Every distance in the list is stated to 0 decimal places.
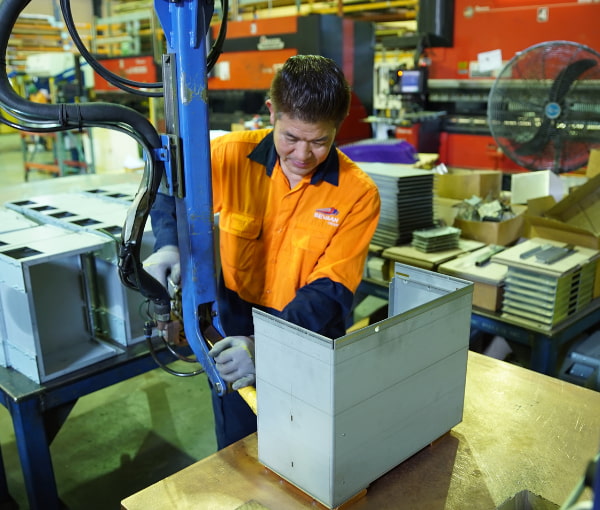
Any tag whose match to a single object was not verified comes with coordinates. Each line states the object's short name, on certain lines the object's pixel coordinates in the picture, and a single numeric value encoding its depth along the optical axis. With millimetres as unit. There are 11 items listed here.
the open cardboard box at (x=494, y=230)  2557
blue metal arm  1086
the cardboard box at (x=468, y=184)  2939
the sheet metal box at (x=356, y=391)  834
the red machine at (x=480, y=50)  3088
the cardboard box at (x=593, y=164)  2842
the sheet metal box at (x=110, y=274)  1720
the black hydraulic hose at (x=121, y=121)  1044
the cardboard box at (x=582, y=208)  2471
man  1262
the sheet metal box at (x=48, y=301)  1516
